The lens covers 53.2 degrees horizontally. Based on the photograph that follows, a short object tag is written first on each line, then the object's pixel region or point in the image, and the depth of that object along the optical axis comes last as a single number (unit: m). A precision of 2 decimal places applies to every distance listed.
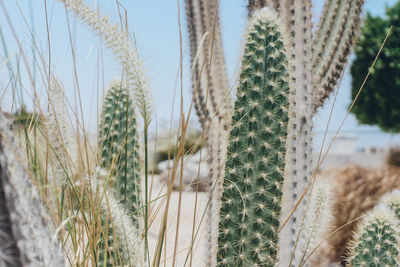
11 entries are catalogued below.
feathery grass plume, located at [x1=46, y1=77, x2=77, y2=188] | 1.17
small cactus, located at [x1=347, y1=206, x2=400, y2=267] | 1.65
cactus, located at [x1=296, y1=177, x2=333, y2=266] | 1.75
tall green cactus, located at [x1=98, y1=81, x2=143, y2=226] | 1.66
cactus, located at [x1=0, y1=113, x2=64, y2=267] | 0.58
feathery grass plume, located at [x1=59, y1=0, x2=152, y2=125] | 0.94
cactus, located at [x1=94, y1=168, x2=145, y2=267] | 1.04
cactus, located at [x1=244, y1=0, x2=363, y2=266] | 1.76
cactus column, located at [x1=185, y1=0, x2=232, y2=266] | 2.98
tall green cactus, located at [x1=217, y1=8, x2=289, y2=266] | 1.26
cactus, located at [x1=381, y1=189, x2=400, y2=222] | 2.08
